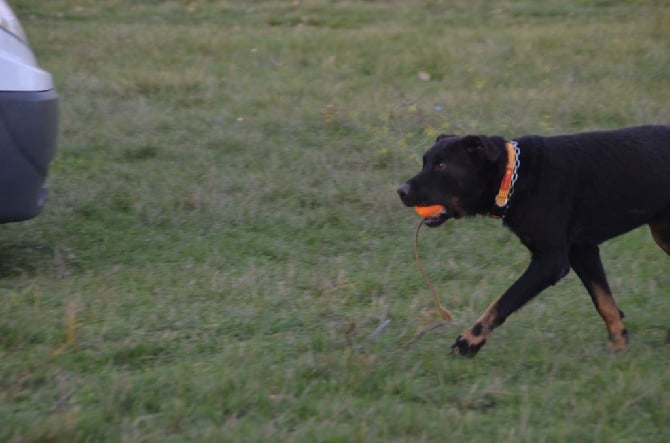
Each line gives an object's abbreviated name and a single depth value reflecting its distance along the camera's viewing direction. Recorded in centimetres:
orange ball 1002
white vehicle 1092
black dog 969
